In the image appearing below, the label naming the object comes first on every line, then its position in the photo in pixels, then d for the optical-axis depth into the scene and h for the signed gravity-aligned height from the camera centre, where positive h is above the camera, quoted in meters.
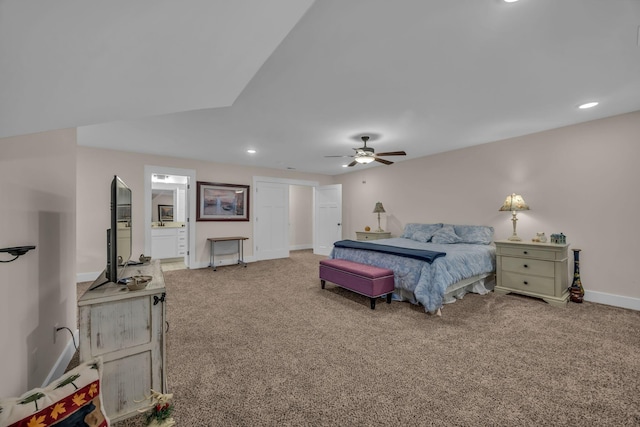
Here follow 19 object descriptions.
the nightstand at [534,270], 3.18 -0.74
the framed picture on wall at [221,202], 5.53 +0.32
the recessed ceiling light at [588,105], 2.77 +1.17
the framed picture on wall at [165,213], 7.12 +0.09
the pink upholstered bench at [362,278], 3.06 -0.80
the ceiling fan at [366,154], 3.77 +0.87
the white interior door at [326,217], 6.82 -0.06
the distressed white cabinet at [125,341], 1.38 -0.69
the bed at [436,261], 2.95 -0.61
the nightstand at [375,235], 5.78 -0.46
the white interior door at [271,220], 6.29 -0.12
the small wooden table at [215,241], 5.42 -0.58
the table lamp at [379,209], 5.84 +0.12
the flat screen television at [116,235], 1.56 -0.12
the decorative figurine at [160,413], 1.21 -0.94
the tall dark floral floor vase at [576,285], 3.26 -0.92
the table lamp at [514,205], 3.67 +0.12
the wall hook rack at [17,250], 1.07 -0.14
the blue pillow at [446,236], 4.34 -0.38
